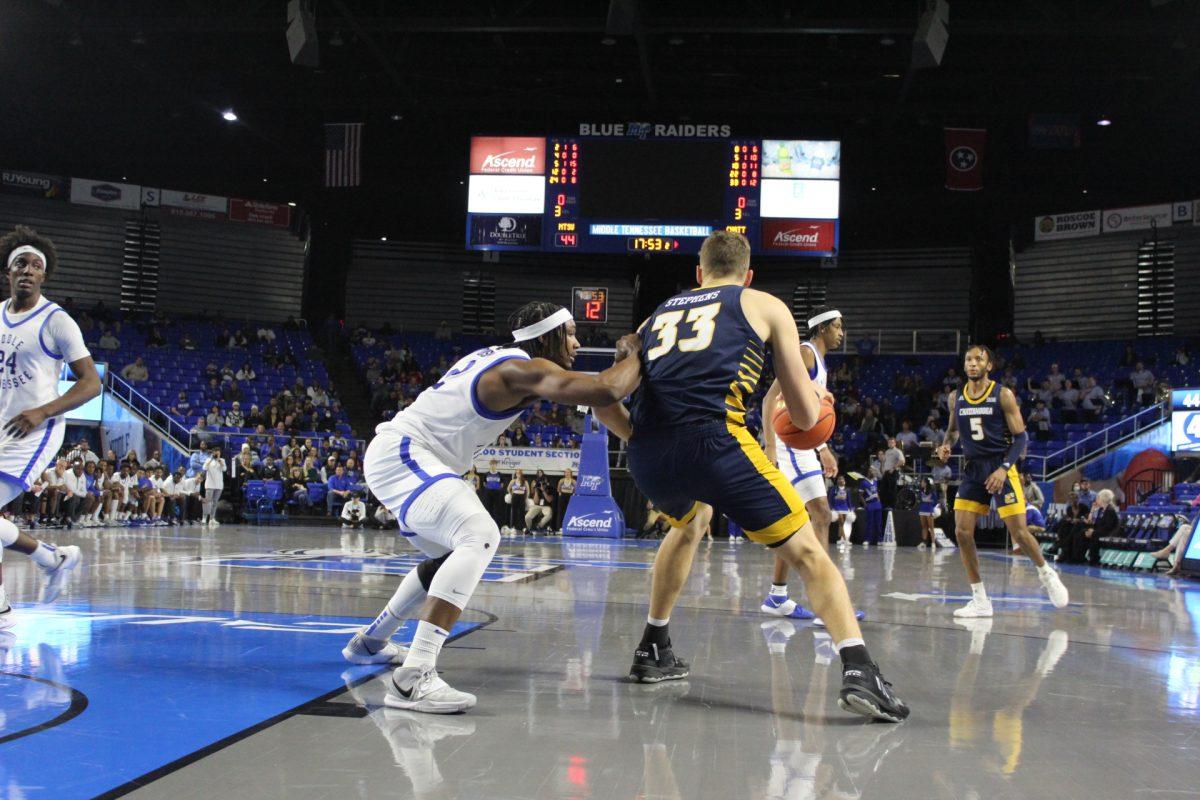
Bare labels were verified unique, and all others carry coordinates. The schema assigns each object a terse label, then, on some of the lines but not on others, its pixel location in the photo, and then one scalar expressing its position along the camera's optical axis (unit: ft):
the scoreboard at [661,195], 65.36
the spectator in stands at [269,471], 70.79
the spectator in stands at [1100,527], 50.49
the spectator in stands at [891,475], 67.56
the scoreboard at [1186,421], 58.18
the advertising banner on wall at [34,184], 93.15
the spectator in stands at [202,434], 72.90
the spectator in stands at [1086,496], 53.93
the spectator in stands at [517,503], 67.72
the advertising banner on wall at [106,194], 96.58
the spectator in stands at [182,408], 80.28
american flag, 75.36
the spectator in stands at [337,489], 69.21
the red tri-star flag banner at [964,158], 73.77
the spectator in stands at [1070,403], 76.54
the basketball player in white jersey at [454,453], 12.03
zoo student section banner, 72.49
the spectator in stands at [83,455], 59.41
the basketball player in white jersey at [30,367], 16.78
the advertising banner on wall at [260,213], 103.55
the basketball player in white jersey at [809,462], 21.30
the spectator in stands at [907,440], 75.00
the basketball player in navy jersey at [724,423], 12.91
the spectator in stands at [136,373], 82.89
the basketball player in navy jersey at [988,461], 24.43
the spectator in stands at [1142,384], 75.10
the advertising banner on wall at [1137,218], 90.43
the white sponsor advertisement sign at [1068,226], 94.58
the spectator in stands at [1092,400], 76.13
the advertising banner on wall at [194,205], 99.96
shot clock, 100.68
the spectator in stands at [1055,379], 81.05
